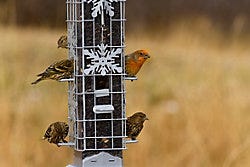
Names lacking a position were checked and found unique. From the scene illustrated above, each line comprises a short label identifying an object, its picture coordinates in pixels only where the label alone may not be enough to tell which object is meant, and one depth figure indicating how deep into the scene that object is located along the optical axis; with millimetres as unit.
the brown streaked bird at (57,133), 6598
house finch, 6539
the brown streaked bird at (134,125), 6559
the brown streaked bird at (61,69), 6508
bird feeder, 6336
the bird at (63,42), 6707
